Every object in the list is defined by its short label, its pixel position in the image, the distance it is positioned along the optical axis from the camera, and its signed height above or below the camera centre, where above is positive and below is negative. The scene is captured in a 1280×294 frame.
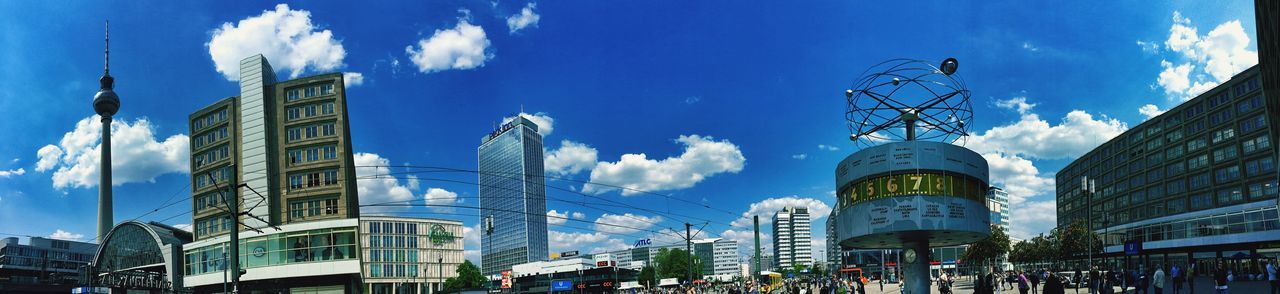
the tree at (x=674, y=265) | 182.88 -12.08
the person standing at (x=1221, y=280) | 29.08 -3.33
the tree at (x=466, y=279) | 145.25 -10.63
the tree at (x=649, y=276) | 179.23 -13.95
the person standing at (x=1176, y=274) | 34.55 -3.61
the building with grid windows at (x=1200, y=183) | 78.81 +1.24
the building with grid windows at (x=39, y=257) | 138.94 -3.38
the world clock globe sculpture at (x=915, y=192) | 26.44 +0.44
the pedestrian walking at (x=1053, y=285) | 21.31 -2.37
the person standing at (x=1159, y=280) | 29.30 -3.23
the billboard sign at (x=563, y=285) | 112.06 -9.48
